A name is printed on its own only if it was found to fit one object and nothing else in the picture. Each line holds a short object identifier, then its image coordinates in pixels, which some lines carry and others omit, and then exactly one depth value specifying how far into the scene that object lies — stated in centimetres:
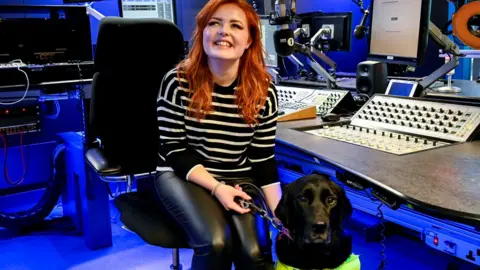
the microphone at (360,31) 246
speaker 212
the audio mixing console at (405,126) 156
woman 148
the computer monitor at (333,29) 275
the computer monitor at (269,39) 298
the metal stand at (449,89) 208
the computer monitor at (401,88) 196
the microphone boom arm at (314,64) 246
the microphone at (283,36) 236
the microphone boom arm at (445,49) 198
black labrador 110
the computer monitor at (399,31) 197
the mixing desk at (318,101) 213
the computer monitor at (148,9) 297
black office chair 174
